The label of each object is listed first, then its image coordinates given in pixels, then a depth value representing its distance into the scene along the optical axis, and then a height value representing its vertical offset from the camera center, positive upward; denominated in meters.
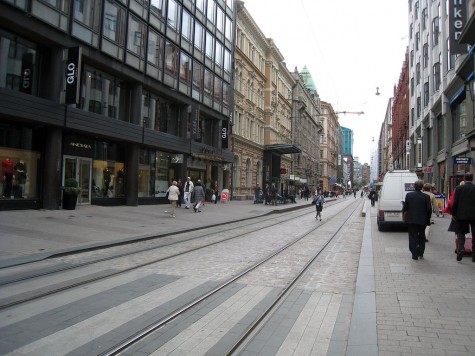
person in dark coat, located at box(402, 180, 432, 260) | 8.80 -0.38
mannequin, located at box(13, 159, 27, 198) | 17.75 +0.38
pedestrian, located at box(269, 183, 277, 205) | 36.08 -0.27
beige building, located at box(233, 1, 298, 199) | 42.69 +9.28
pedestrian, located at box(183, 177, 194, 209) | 24.41 -0.14
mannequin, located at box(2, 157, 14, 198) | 17.11 +0.31
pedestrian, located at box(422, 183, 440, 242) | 14.49 +0.29
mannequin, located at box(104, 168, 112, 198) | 23.33 +0.36
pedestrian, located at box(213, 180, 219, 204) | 33.09 -0.11
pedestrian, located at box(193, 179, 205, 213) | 22.94 -0.27
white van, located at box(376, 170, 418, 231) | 16.03 +0.06
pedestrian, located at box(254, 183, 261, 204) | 36.61 -0.32
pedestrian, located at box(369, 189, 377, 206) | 39.83 +0.00
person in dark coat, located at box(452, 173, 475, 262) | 8.38 -0.17
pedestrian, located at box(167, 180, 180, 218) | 19.66 -0.27
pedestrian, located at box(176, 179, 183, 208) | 28.09 +0.08
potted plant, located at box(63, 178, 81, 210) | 18.81 -0.39
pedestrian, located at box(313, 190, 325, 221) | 22.33 -0.35
